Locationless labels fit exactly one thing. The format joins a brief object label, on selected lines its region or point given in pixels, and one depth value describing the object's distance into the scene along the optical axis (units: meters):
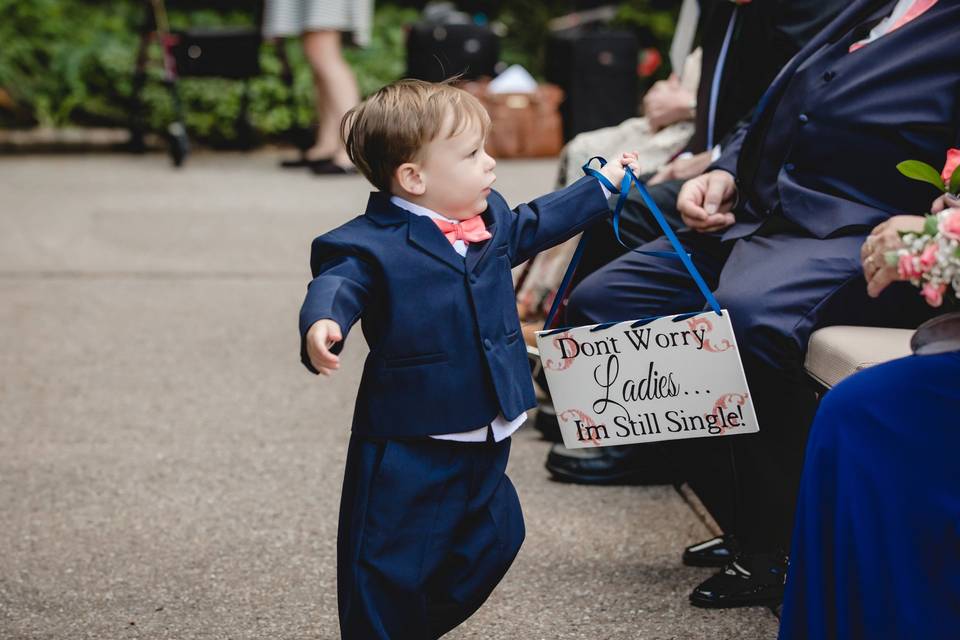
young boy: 2.16
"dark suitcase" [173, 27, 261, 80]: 8.45
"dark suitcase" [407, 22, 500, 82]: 8.96
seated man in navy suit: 2.62
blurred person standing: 7.75
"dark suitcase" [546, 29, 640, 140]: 8.07
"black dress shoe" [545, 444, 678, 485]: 3.46
